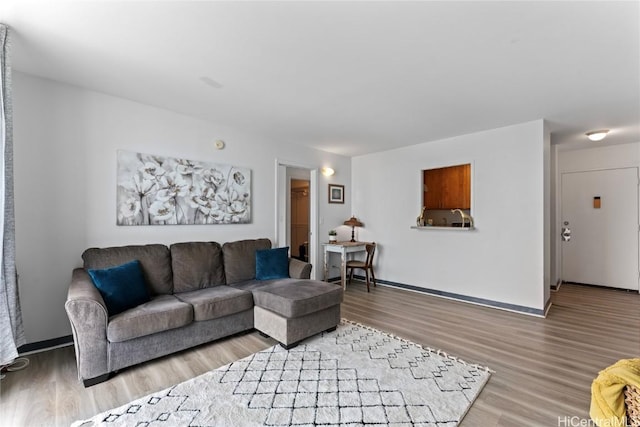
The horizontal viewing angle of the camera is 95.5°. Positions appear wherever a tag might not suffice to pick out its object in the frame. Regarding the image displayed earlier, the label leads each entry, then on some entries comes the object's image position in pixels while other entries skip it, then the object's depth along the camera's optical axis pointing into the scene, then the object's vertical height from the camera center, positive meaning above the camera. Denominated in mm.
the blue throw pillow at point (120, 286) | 2398 -620
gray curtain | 1954 -112
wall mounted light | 5341 +797
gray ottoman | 2682 -927
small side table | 4906 -618
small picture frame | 5500 +406
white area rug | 1765 -1242
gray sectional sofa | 2145 -818
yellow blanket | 1540 -969
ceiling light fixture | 4082 +1136
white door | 4828 -233
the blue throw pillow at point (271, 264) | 3680 -645
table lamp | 5468 -168
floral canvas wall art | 3123 +278
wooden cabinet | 5016 +472
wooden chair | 4973 -865
